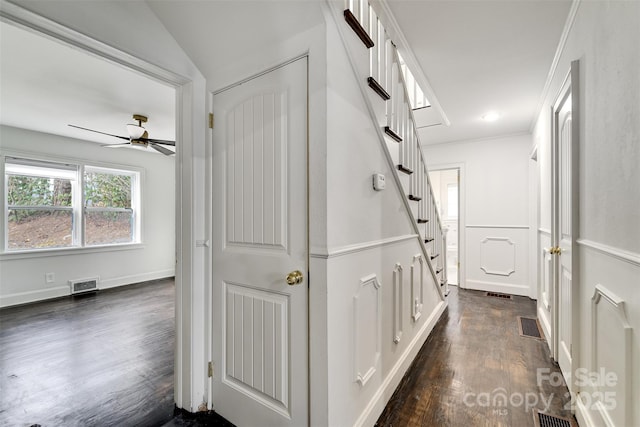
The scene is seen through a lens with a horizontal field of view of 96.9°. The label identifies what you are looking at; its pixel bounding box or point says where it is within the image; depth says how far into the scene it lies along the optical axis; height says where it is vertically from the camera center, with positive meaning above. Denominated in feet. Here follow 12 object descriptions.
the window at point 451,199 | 23.80 +1.03
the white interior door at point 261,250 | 4.28 -0.63
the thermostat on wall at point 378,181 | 5.24 +0.57
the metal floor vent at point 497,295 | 13.03 -3.91
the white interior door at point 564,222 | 5.53 -0.25
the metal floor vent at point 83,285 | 13.83 -3.59
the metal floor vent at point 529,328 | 8.82 -3.86
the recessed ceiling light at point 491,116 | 10.77 +3.70
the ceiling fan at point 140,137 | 10.30 +2.84
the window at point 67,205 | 12.57 +0.41
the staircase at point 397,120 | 5.21 +2.16
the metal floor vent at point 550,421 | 5.09 -3.85
